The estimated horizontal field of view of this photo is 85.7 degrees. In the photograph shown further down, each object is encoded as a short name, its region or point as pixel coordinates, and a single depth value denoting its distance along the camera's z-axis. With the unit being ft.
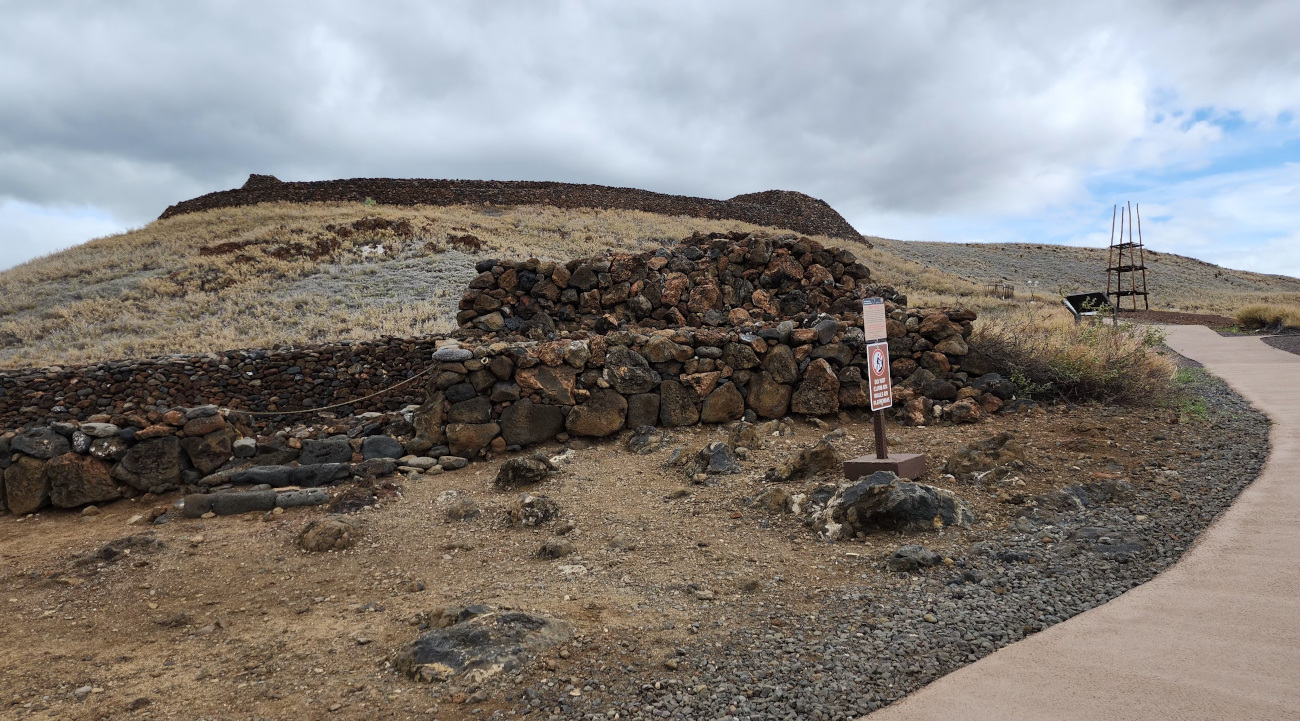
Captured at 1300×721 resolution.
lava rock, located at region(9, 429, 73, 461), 24.30
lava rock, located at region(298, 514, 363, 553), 18.83
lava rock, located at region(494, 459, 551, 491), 22.98
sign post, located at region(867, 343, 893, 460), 19.80
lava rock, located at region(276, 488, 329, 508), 22.85
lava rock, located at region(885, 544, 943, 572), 14.16
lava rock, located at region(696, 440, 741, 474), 21.98
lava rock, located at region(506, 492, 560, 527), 19.47
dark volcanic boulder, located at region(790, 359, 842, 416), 27.89
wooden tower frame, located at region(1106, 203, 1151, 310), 80.43
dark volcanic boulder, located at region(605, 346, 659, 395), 27.73
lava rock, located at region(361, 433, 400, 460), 26.37
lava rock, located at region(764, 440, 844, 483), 20.43
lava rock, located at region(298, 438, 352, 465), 25.99
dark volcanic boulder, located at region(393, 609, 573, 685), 11.35
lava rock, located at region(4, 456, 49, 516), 23.98
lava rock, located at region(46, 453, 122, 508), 24.08
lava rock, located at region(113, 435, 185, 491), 24.79
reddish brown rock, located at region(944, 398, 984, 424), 25.76
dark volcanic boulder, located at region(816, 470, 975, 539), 16.16
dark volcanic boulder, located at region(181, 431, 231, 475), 25.64
